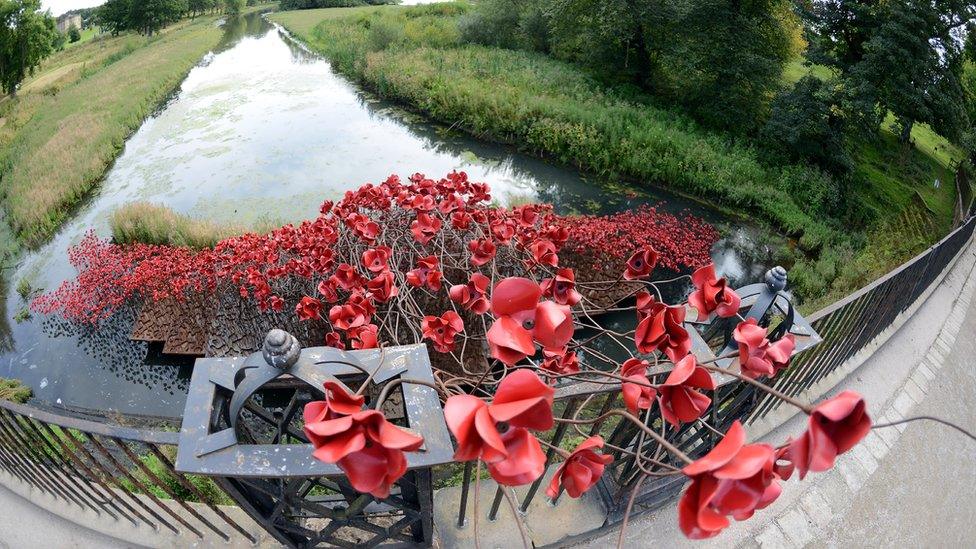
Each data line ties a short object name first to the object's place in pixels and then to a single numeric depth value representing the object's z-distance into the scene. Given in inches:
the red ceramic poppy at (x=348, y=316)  77.4
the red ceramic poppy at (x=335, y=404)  33.6
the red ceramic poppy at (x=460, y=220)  116.0
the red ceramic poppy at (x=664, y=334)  48.1
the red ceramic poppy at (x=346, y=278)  94.0
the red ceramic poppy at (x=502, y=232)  109.7
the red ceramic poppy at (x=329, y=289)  100.2
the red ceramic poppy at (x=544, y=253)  96.2
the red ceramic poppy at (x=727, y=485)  28.2
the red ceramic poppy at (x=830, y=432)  26.5
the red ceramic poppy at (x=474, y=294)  70.6
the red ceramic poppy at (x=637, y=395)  46.0
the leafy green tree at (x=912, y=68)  358.3
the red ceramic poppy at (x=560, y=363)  68.1
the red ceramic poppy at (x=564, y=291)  65.2
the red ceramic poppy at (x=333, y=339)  94.2
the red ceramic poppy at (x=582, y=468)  44.4
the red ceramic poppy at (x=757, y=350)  48.6
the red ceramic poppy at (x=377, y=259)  91.4
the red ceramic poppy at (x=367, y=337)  76.8
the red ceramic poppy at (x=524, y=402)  29.5
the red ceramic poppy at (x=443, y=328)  80.4
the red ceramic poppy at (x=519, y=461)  31.8
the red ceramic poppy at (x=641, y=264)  66.4
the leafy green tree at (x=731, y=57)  454.6
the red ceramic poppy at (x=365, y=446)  30.5
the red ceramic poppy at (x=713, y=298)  52.1
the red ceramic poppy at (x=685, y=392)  39.8
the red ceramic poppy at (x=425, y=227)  110.0
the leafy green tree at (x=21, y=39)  612.1
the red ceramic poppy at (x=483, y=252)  95.4
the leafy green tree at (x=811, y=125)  386.3
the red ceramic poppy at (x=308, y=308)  100.7
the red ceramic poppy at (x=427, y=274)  92.9
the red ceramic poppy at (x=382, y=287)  83.1
